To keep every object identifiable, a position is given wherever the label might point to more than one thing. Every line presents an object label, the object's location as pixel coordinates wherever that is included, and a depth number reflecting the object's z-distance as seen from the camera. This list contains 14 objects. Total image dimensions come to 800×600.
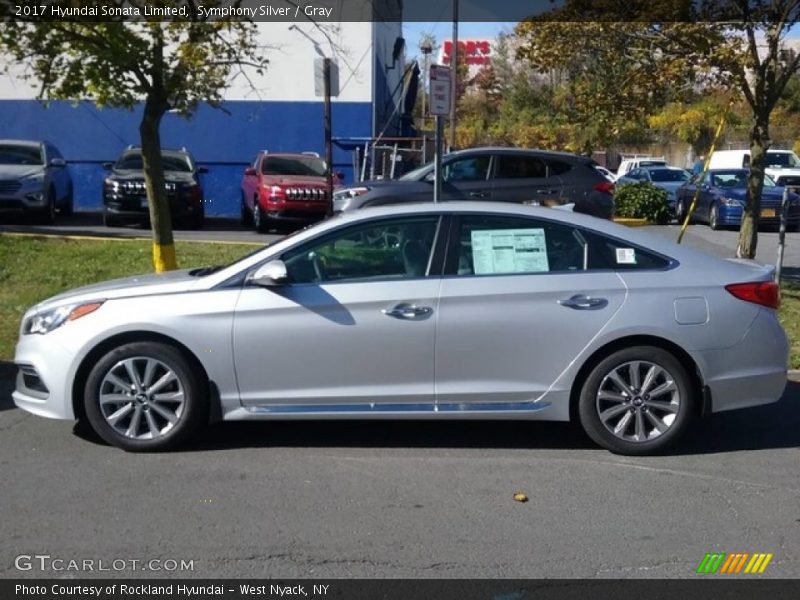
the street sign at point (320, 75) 13.76
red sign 56.88
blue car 22.30
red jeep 19.44
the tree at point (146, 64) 10.16
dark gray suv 15.45
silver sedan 6.27
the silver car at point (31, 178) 19.30
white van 28.89
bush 24.55
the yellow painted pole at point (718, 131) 11.75
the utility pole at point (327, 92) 12.56
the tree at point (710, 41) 11.48
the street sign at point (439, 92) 9.73
